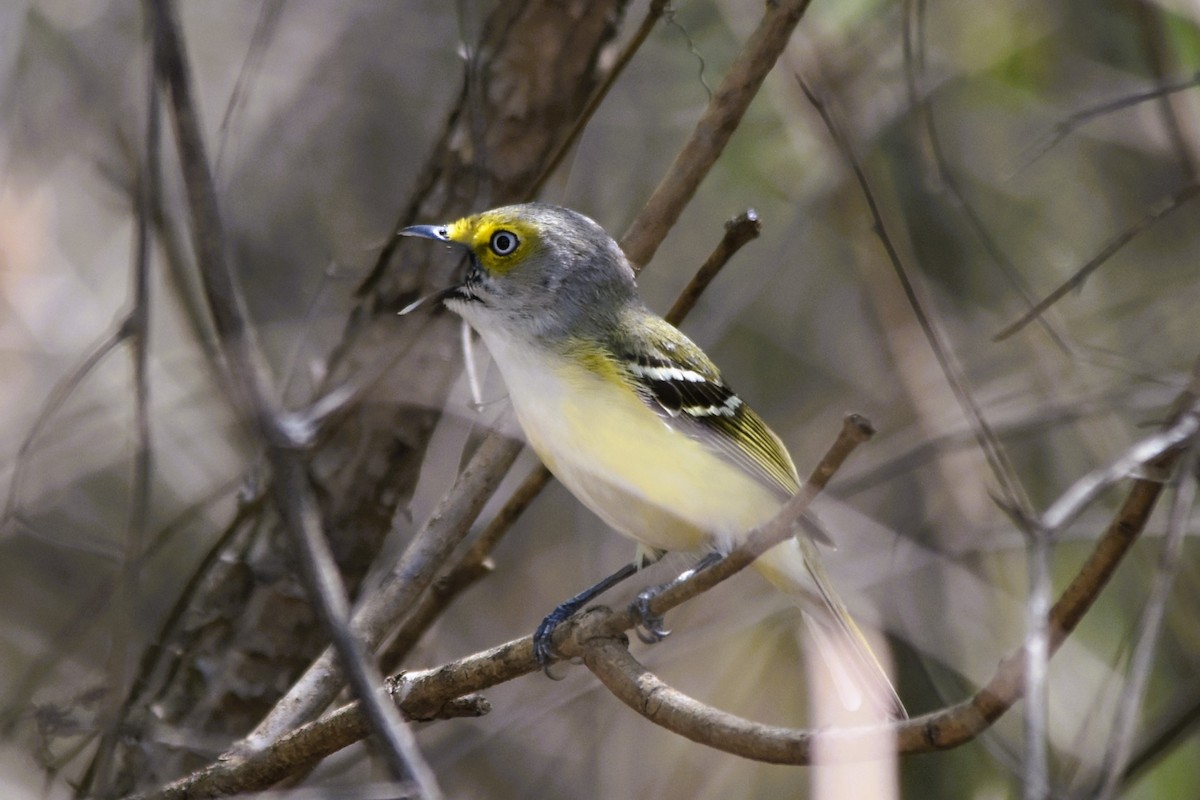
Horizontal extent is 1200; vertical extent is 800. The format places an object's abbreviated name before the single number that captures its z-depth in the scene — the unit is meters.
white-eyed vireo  5.76
